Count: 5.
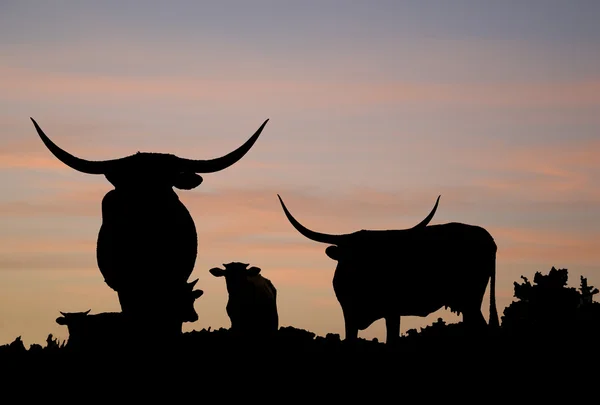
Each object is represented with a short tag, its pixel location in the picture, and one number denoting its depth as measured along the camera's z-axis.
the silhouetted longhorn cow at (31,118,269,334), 12.01
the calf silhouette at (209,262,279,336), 19.95
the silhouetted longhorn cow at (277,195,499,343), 18.27
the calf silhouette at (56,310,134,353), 14.27
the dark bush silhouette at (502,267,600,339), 19.09
